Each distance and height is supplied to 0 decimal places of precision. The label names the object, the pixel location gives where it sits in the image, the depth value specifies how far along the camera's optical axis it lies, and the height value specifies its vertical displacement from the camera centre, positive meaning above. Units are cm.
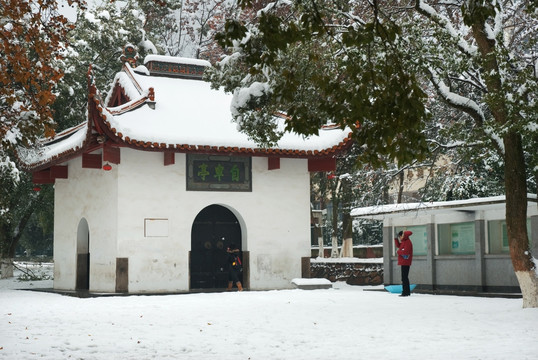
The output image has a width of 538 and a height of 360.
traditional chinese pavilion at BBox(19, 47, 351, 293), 1825 +167
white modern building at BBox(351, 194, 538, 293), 1653 +29
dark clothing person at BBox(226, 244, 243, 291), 1881 -19
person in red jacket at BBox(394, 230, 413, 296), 1606 -5
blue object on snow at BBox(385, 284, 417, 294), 1716 -79
